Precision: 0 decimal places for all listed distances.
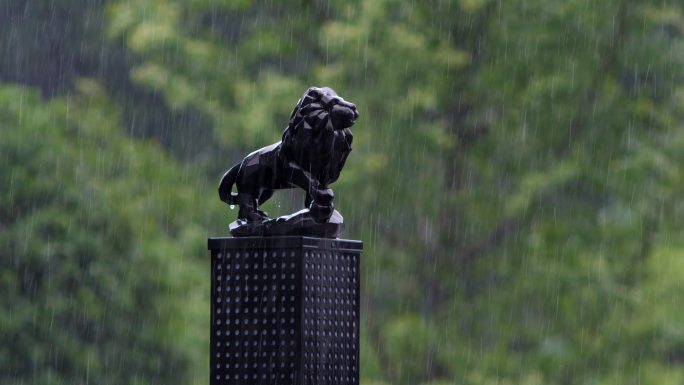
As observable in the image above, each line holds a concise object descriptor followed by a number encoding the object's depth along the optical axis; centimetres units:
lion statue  1534
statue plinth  1473
